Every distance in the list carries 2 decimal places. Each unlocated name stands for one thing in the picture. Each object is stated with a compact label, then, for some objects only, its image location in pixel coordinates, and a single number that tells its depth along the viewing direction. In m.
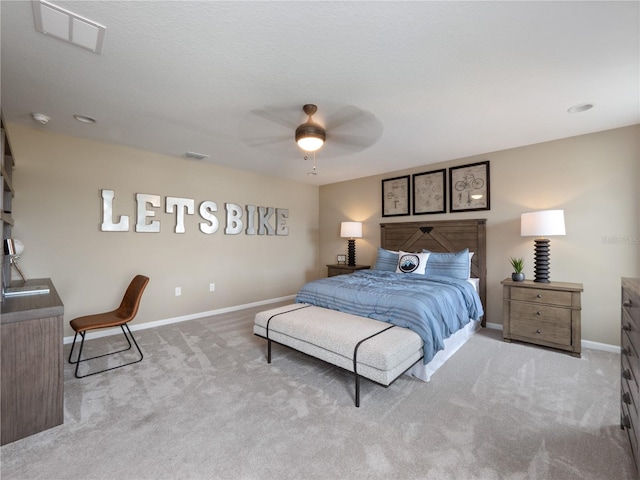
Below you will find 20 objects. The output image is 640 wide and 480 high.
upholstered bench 1.94
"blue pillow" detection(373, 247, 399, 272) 4.22
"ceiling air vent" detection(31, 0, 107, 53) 1.49
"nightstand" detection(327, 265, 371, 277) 4.87
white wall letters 3.54
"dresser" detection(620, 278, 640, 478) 1.36
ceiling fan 2.60
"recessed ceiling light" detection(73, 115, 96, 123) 2.75
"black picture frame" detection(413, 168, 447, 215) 4.26
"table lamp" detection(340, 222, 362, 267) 5.00
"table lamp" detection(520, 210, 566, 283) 2.99
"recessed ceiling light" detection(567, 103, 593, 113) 2.53
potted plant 3.26
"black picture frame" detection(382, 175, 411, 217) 4.66
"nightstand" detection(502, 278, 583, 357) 2.86
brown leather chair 2.50
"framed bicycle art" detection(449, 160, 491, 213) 3.88
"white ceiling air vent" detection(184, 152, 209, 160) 3.93
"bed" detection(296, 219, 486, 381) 2.39
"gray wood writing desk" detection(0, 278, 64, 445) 1.67
